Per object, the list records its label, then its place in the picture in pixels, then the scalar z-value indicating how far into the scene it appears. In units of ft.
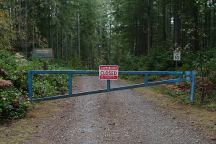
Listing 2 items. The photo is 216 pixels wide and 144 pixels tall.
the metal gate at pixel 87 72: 26.33
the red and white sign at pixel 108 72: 26.58
